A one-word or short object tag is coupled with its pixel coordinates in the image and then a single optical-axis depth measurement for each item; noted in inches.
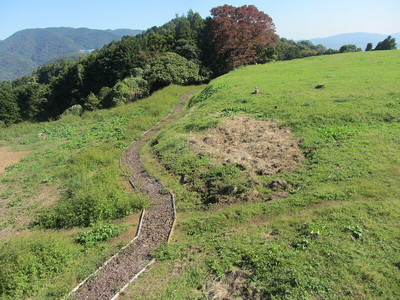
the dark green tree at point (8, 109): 1770.5
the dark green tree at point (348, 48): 1959.9
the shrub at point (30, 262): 281.1
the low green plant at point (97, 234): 362.0
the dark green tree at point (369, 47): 1970.7
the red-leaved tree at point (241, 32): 1568.7
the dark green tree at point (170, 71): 1415.2
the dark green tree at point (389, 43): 1863.9
